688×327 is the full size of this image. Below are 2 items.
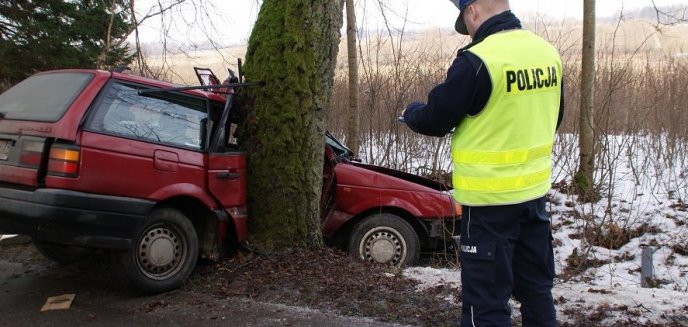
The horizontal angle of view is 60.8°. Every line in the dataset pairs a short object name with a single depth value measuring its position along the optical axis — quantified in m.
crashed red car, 3.86
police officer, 2.53
